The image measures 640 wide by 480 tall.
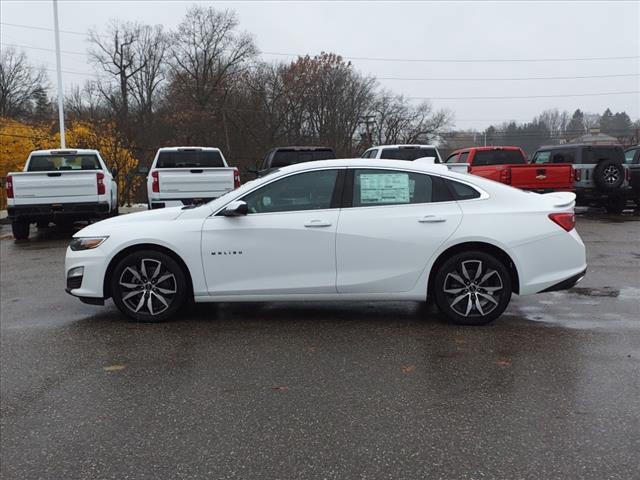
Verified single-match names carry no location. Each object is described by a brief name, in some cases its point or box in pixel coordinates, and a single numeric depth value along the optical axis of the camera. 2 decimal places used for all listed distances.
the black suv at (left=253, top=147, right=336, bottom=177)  14.15
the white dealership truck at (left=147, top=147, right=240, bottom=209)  11.95
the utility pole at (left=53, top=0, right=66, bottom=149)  22.95
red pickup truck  14.46
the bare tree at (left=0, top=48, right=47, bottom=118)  55.30
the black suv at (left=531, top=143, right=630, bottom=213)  15.72
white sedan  5.37
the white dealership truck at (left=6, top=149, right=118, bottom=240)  11.93
